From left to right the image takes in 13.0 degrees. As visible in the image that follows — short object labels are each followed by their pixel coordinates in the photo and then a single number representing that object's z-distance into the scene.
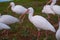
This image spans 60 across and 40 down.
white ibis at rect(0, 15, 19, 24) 8.75
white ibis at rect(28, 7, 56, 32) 7.53
